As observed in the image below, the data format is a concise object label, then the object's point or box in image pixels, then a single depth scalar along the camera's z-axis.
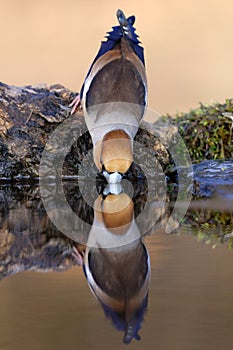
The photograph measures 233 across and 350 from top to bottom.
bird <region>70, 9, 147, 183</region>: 4.13
